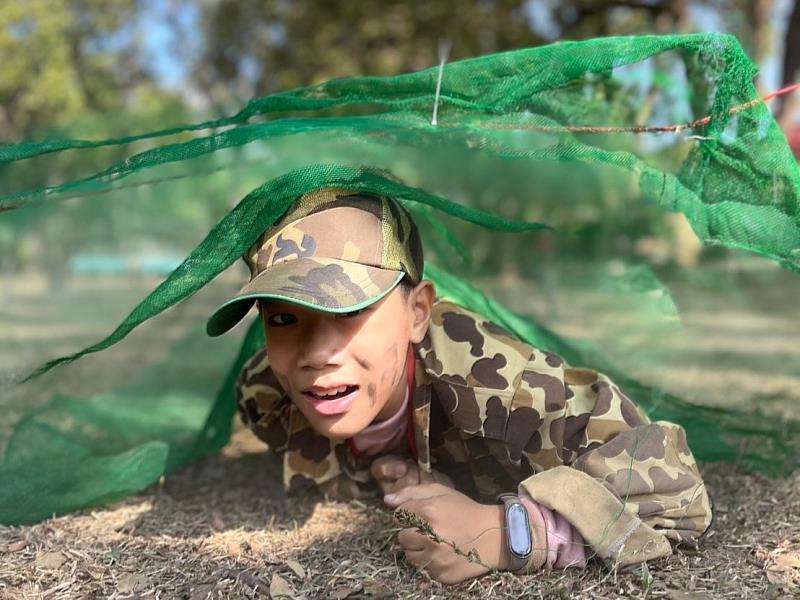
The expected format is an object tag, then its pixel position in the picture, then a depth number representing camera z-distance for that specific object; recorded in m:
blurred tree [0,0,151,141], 14.13
